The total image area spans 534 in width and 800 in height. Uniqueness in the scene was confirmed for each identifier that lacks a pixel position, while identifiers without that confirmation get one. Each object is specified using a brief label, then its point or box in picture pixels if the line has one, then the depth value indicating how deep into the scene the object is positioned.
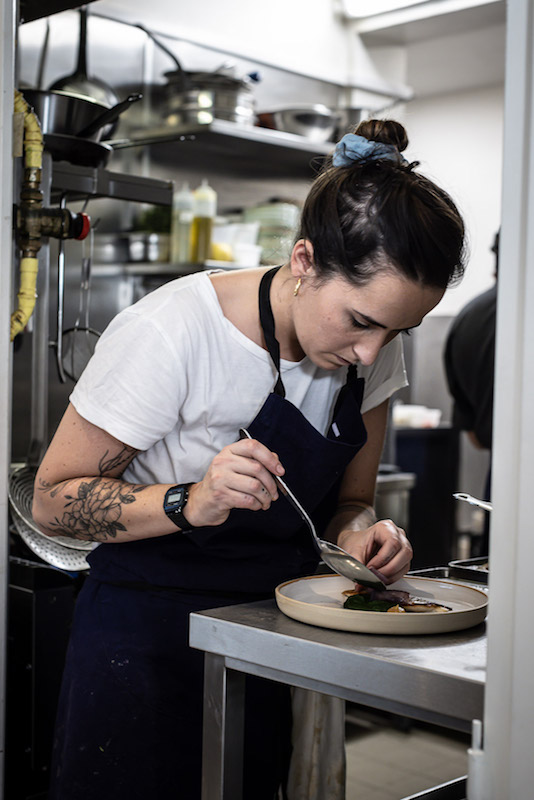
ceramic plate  1.11
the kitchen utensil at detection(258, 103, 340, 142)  3.55
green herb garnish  1.19
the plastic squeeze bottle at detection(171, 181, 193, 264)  3.37
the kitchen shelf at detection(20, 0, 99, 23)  1.92
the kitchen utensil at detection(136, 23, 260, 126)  3.31
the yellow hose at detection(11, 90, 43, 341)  1.63
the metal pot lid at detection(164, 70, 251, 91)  3.30
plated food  1.19
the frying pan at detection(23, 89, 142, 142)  2.12
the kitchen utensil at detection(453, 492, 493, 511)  1.38
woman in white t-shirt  1.30
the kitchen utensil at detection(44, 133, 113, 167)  2.13
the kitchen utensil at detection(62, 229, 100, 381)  2.40
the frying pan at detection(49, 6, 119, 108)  2.73
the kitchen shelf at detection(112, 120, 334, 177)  3.29
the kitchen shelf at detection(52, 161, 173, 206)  2.17
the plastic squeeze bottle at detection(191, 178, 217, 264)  3.37
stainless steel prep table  0.97
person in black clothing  3.63
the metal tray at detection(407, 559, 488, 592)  1.51
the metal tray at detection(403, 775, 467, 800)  1.54
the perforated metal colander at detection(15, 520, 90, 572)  2.01
